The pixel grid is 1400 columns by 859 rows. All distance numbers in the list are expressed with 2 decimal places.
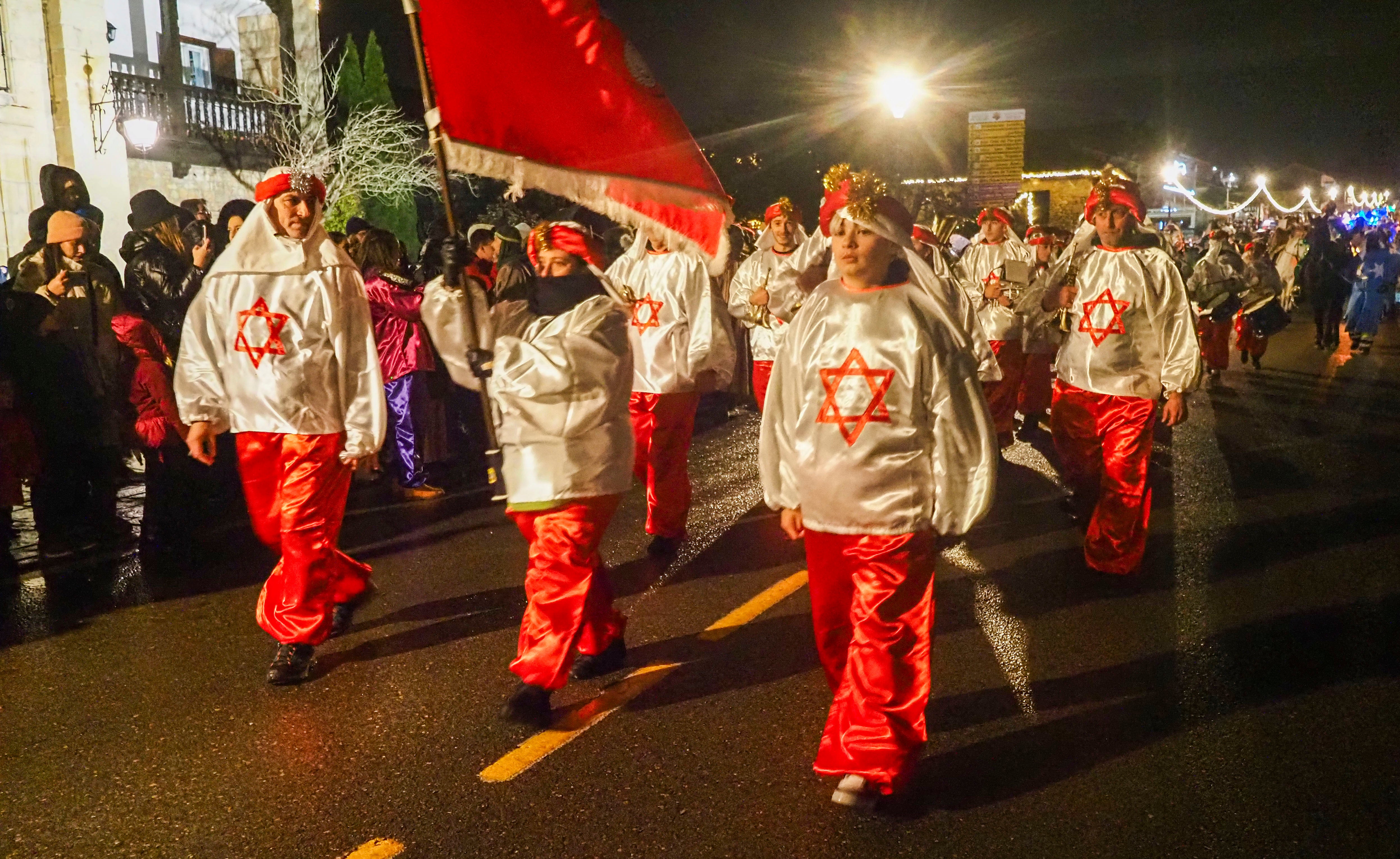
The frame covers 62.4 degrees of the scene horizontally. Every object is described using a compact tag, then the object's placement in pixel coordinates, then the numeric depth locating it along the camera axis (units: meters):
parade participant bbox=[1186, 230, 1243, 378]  12.55
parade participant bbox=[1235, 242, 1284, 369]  14.13
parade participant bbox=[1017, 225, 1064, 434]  9.62
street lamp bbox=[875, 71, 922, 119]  21.23
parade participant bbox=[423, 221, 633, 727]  4.11
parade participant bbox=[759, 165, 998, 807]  3.52
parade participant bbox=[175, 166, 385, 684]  4.64
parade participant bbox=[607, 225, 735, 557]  6.51
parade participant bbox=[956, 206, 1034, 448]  9.62
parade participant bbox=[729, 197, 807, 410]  8.65
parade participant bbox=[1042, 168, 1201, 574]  5.91
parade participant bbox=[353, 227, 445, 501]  8.10
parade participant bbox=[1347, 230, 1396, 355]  18.69
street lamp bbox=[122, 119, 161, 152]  18.38
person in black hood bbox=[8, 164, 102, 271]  9.43
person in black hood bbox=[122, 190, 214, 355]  7.73
